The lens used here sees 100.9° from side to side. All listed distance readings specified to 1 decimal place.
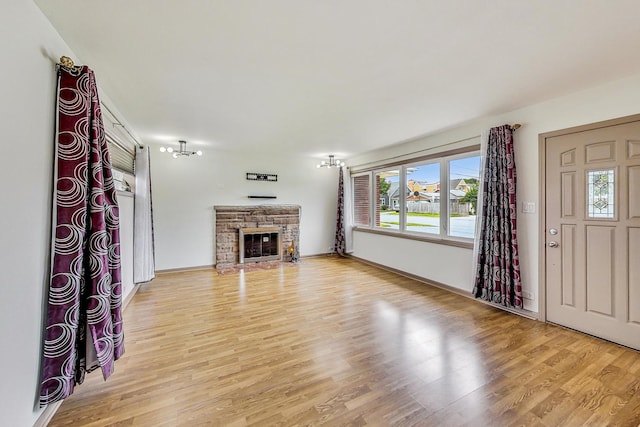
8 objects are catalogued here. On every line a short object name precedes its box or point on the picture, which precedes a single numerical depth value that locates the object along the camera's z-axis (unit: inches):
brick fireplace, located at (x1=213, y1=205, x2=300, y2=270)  216.4
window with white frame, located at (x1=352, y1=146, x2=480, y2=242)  151.7
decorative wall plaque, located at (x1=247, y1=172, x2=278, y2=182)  228.5
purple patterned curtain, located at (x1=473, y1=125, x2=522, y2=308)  122.1
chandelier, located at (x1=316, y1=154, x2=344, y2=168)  233.9
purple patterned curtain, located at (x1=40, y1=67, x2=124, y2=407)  59.5
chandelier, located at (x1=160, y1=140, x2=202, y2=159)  174.1
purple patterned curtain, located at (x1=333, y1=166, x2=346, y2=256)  257.3
